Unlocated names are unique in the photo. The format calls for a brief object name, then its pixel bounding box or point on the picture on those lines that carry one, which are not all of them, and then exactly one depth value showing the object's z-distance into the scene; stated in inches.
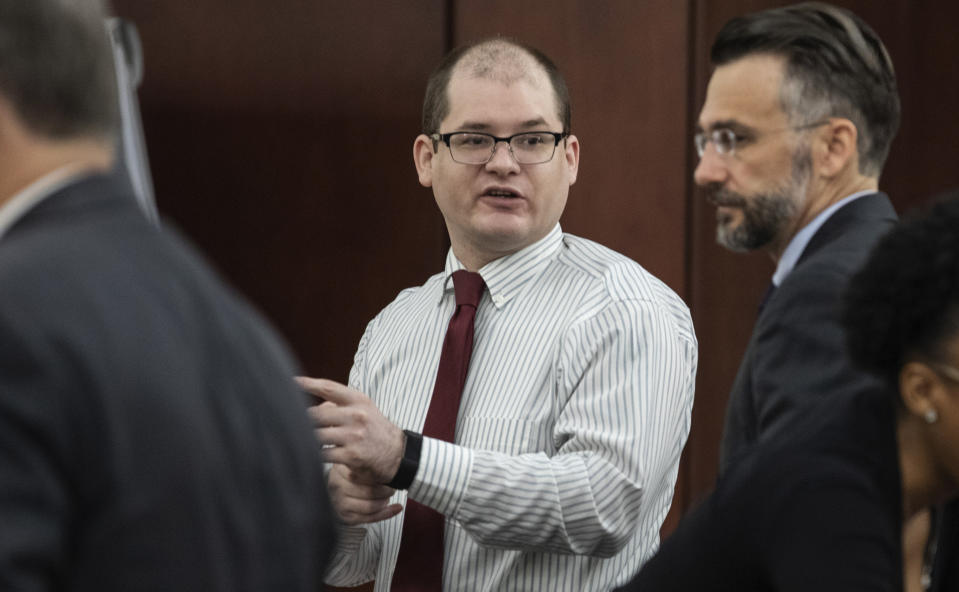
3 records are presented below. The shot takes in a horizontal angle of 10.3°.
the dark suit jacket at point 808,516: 191.9
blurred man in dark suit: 134.3
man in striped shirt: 207.2
